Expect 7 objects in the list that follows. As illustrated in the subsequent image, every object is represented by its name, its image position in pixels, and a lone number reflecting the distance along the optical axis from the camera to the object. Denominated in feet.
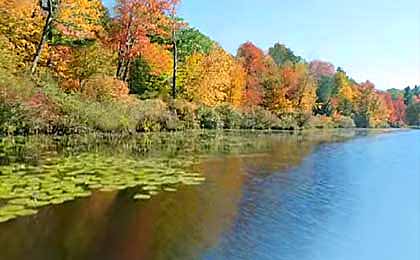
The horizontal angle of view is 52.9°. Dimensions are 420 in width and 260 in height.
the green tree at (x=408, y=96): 242.54
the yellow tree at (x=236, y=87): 118.52
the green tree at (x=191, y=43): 114.52
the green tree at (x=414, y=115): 228.43
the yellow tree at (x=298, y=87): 139.03
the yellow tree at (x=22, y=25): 60.44
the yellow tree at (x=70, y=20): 63.26
